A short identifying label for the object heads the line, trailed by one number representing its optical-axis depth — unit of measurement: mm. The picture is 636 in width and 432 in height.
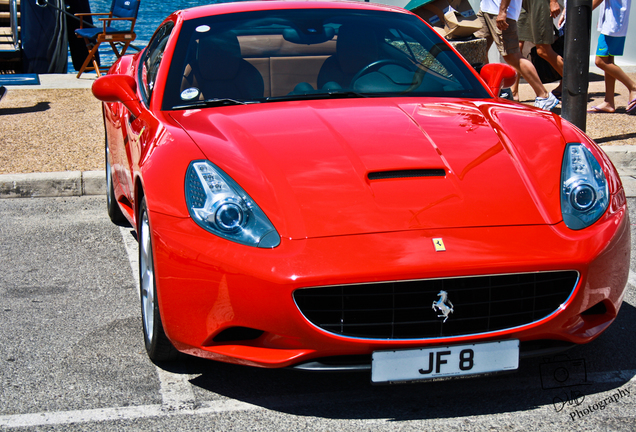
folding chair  11266
